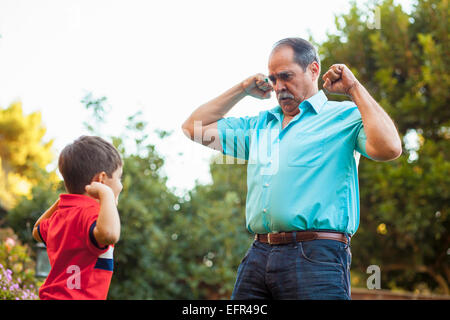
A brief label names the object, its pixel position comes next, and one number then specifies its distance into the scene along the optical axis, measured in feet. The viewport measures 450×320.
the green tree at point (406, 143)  24.04
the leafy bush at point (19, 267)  12.77
